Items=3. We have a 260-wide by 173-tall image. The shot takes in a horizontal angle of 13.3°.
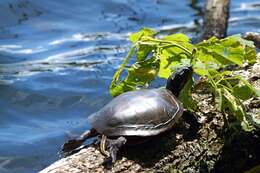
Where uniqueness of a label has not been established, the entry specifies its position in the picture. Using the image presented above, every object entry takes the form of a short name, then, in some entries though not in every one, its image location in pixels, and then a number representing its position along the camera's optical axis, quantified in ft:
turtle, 19.57
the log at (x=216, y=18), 42.51
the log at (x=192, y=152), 19.23
